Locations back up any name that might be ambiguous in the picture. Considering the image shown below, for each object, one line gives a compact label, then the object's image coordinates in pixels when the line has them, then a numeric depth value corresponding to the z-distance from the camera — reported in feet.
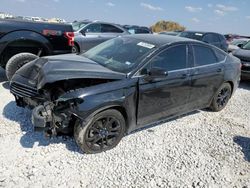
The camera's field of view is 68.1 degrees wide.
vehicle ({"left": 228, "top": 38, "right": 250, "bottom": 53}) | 32.81
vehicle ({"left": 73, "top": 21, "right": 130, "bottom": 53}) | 24.83
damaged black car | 8.04
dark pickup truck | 13.22
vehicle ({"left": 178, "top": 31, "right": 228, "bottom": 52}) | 28.59
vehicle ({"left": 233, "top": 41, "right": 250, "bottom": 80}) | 19.04
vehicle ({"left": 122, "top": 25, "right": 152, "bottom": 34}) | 40.97
